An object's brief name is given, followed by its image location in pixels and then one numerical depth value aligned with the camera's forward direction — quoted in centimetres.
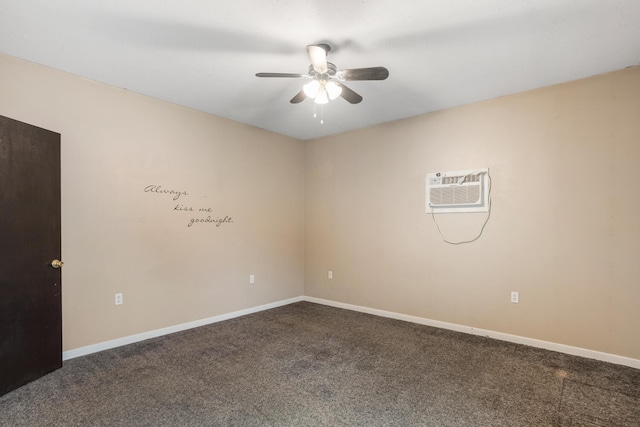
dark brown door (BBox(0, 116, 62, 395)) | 229
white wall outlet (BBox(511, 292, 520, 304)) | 329
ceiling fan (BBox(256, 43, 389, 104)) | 228
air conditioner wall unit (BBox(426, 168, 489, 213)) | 351
